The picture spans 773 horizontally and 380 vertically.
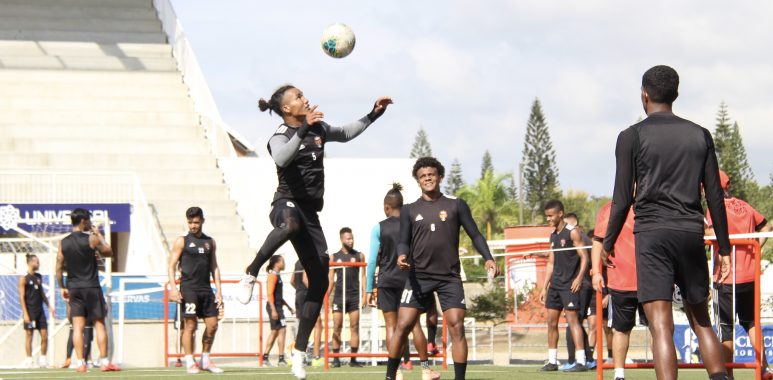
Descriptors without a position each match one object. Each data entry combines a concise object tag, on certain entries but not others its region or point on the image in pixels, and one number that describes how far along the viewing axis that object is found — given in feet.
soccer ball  39.88
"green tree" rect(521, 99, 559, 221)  259.60
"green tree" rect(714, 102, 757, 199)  206.90
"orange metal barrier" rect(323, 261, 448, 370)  48.14
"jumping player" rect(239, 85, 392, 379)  31.83
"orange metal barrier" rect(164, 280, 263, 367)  55.88
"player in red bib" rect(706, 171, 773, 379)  35.26
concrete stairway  101.71
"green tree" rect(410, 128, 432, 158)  312.09
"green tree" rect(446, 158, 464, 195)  294.25
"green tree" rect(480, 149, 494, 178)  328.68
